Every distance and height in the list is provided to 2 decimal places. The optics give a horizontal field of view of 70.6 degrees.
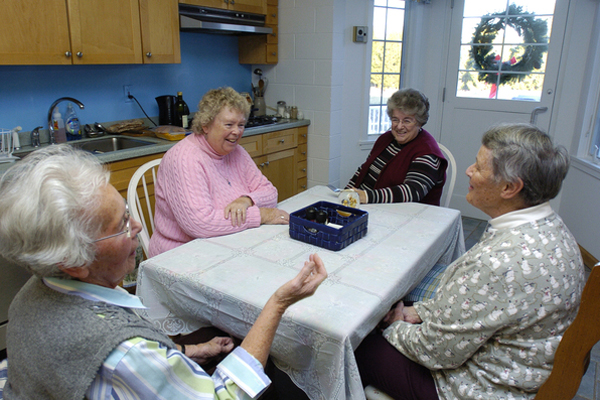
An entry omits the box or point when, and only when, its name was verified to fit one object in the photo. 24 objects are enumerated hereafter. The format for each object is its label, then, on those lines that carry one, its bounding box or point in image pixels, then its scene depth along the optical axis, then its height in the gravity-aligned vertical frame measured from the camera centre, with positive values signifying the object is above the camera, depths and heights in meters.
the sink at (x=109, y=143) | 2.77 -0.41
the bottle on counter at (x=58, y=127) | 2.71 -0.29
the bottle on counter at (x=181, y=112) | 3.28 -0.23
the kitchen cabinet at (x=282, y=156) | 3.39 -0.60
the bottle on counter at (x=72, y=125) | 2.77 -0.28
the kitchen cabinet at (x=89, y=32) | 2.20 +0.28
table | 1.10 -0.59
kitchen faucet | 2.69 -0.19
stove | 3.42 -0.30
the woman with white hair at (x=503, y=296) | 1.02 -0.49
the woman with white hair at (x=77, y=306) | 0.78 -0.43
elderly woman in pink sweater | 1.68 -0.43
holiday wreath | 3.49 +0.37
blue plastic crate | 1.51 -0.52
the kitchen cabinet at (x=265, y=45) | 3.72 +0.34
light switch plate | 3.66 +0.44
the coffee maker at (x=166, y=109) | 3.23 -0.20
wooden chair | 0.90 -0.56
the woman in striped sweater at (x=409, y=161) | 2.14 -0.39
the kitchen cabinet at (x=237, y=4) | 3.11 +0.60
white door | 3.47 +0.18
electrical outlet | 3.12 -0.08
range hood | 3.02 +0.46
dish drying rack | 2.27 -0.37
